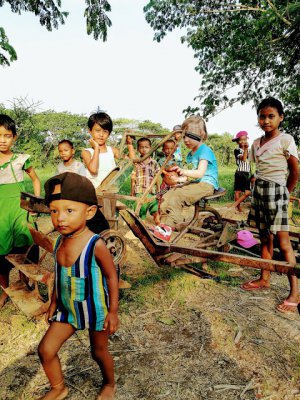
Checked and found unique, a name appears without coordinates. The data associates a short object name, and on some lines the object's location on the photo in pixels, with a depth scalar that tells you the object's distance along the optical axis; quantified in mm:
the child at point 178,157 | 6363
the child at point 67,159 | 3955
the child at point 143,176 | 5364
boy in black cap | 1728
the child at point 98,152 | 3424
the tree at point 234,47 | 8297
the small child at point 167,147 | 5504
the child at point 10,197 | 3023
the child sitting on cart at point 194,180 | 3584
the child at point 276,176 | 3166
